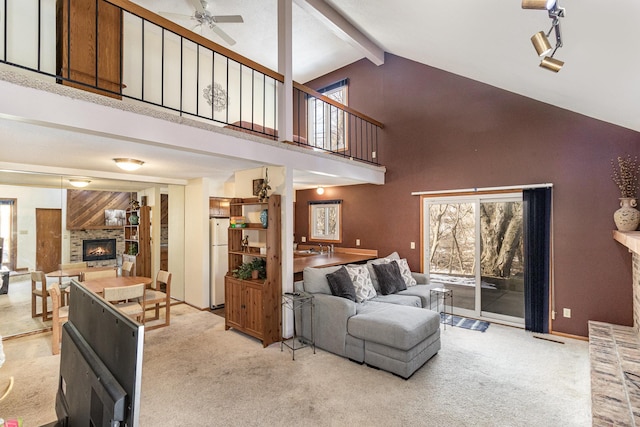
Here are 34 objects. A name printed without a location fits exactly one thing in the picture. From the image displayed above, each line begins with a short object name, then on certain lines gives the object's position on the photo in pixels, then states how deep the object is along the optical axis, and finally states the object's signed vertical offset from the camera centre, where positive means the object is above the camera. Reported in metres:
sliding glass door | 4.71 -0.58
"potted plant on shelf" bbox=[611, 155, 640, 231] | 3.54 +0.30
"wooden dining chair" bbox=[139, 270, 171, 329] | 4.43 -1.20
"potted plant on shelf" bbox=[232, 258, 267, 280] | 4.16 -0.72
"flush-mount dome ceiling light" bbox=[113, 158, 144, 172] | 3.62 +0.63
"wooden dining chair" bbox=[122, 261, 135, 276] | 5.32 -0.88
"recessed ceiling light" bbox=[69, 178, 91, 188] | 4.62 +0.53
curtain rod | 4.37 +0.43
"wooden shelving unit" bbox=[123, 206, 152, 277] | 6.26 -0.59
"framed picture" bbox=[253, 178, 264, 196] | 4.24 +0.43
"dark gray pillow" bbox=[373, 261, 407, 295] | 4.68 -0.95
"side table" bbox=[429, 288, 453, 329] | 4.62 -1.38
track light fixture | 1.78 +1.18
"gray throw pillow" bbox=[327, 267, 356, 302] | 4.01 -0.90
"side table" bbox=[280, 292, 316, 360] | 3.85 -1.16
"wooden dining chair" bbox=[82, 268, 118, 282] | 4.72 -0.90
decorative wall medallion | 6.14 +2.42
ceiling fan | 4.16 +2.79
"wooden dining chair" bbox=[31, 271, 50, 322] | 4.24 -1.05
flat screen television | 0.52 -0.30
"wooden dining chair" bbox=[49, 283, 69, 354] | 3.58 -1.17
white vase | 3.52 +0.01
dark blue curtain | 4.30 -0.57
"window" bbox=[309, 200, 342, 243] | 6.79 -0.10
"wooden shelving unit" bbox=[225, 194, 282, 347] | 3.88 -1.01
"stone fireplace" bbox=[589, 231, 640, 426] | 2.11 -1.32
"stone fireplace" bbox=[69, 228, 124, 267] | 5.79 -0.54
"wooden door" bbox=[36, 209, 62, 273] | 4.54 -0.33
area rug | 4.57 -1.63
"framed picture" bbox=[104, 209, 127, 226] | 6.66 +0.00
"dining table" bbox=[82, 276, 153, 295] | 4.16 -0.92
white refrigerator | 5.50 -0.75
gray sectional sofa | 3.13 -1.21
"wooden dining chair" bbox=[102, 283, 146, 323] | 3.66 -0.95
